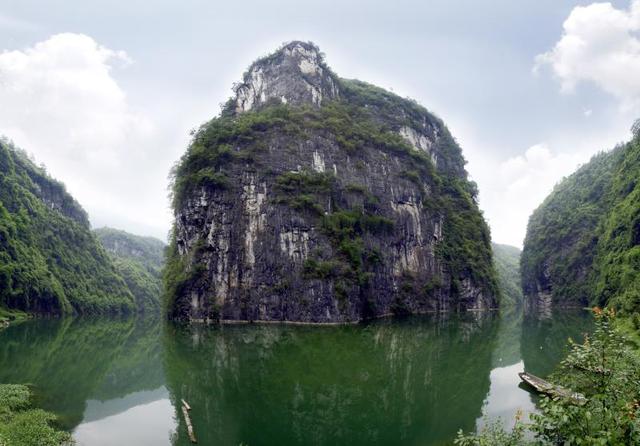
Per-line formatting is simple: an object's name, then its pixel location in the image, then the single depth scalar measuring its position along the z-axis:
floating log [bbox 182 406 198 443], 15.26
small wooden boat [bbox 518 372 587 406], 20.68
